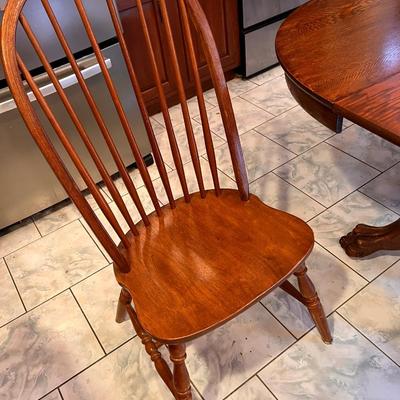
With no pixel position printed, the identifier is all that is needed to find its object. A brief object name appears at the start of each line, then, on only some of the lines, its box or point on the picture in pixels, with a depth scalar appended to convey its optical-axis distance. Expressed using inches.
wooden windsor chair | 34.4
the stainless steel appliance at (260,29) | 93.4
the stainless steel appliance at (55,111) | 57.5
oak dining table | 32.6
